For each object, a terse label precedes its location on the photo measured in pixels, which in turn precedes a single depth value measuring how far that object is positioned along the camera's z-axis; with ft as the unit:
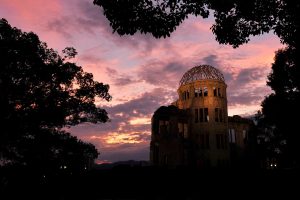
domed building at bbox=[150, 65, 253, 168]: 149.07
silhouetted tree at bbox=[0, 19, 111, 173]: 86.79
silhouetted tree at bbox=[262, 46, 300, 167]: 115.14
